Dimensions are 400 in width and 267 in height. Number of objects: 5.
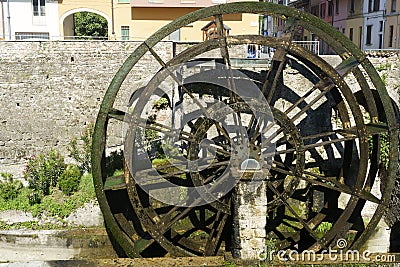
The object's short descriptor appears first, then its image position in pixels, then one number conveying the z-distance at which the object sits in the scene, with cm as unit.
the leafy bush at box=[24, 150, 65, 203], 895
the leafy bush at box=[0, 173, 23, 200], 890
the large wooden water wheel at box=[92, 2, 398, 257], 684
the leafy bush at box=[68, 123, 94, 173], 943
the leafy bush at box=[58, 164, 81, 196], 894
